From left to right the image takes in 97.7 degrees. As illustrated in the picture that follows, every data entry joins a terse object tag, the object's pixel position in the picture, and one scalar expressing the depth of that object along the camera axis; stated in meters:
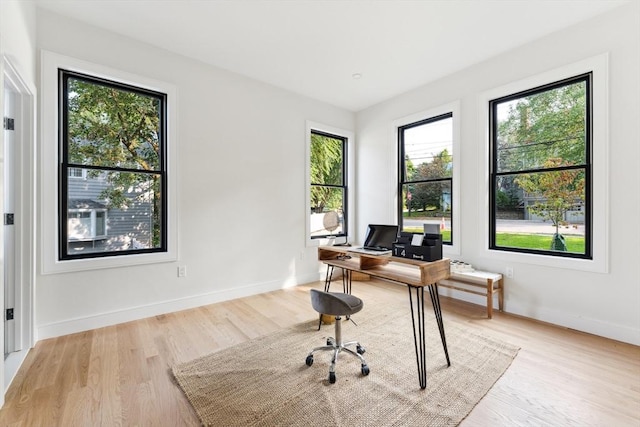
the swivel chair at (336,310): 1.93
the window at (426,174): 3.96
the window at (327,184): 4.68
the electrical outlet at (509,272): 3.24
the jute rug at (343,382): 1.64
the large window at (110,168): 2.75
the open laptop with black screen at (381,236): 2.56
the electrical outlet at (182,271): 3.30
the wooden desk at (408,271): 1.90
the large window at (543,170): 2.84
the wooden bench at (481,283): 3.09
